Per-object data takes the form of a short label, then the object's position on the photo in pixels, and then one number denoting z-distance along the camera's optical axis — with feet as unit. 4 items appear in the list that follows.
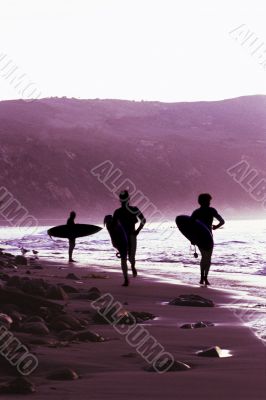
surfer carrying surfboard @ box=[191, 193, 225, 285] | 51.31
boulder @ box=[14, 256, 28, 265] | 67.82
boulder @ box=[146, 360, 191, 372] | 19.63
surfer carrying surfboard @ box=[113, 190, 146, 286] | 49.11
